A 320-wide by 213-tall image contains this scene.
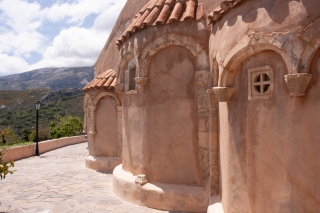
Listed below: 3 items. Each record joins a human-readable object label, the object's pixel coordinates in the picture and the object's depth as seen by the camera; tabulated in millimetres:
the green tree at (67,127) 23344
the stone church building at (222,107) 3402
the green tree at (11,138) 18578
